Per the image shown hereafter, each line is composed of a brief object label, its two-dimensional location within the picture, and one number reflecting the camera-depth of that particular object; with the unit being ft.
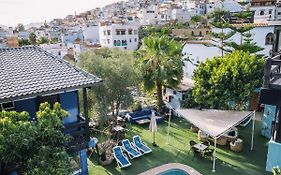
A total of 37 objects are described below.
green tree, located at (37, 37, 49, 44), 251.13
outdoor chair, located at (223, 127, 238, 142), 57.27
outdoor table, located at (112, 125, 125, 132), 61.53
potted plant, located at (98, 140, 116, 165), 51.44
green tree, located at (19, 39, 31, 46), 203.72
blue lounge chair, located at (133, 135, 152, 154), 55.05
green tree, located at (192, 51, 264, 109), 53.42
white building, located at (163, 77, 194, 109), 77.00
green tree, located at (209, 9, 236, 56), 86.33
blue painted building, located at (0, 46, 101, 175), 35.69
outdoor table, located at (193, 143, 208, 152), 52.03
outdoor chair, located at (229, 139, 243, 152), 54.60
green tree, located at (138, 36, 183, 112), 71.56
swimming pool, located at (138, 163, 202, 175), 47.87
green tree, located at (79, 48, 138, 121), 58.18
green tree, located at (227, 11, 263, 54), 79.52
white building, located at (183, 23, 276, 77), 83.56
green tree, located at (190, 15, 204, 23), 258.37
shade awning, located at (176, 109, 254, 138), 47.45
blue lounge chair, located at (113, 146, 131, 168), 49.93
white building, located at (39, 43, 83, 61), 186.59
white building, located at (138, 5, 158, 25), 362.51
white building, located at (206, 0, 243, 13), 318.47
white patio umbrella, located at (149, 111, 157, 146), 56.97
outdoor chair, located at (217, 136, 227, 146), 57.33
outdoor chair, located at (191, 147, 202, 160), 52.37
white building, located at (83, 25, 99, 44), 294.17
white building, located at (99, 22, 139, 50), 213.05
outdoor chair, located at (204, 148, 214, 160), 51.49
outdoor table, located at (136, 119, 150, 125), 70.49
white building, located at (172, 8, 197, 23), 354.33
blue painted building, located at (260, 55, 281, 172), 36.37
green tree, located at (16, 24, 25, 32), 394.50
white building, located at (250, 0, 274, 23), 144.20
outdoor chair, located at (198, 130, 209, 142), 59.52
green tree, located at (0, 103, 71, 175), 23.89
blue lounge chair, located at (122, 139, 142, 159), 53.59
